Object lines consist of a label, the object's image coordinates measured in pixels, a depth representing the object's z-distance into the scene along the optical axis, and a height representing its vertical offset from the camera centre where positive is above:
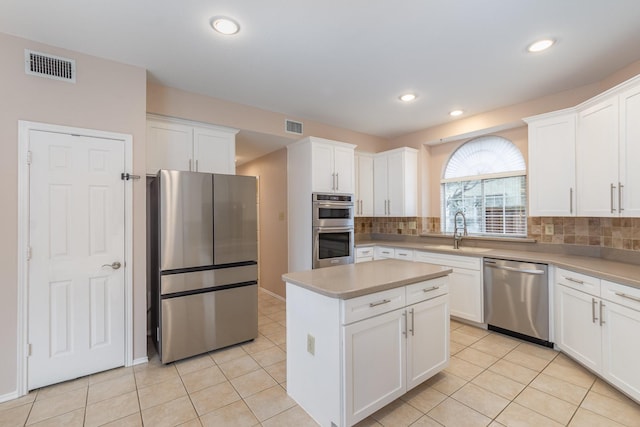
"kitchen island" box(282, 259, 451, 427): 1.74 -0.81
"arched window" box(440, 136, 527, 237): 3.78 +0.36
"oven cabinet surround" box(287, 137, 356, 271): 3.95 +0.49
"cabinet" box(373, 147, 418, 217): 4.57 +0.50
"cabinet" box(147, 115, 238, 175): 3.04 +0.77
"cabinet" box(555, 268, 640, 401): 2.04 -0.90
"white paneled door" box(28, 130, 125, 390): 2.29 -0.34
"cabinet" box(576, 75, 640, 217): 2.34 +0.52
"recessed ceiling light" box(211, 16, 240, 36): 2.02 +1.35
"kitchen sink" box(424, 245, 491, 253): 3.68 -0.46
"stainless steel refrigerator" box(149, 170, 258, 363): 2.69 -0.46
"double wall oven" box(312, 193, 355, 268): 3.91 -0.21
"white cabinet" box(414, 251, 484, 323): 3.44 -0.88
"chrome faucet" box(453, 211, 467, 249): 4.05 -0.25
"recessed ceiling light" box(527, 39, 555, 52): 2.27 +1.34
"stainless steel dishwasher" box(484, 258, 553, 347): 2.94 -0.91
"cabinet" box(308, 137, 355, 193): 3.96 +0.68
